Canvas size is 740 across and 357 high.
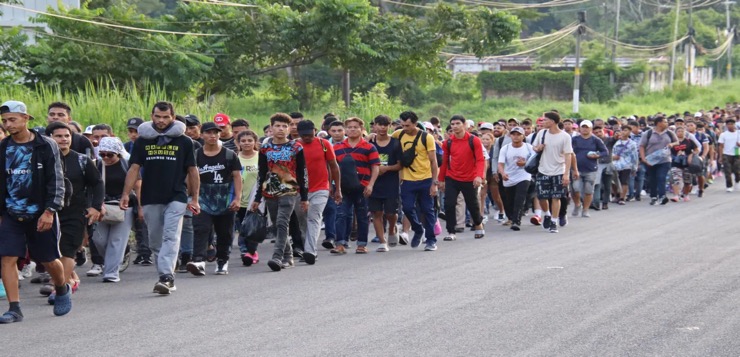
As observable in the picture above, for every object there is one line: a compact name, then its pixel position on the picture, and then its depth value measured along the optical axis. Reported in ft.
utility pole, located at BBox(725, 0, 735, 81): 265.81
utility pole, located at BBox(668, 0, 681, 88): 230.68
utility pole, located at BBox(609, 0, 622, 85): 223.75
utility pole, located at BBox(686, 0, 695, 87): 224.53
